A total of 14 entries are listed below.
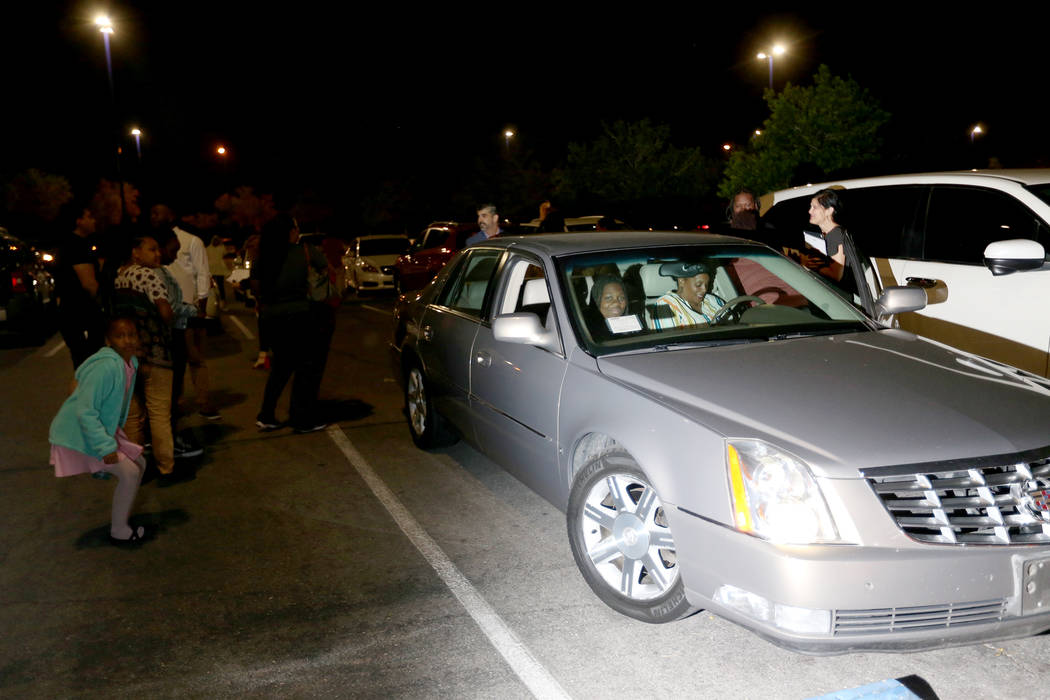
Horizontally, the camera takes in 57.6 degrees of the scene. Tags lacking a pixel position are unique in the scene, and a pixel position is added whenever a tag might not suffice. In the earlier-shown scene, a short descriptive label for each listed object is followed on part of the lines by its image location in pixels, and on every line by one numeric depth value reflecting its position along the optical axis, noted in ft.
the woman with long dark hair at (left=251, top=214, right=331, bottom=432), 24.47
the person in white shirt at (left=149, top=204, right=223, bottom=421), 26.05
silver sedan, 10.19
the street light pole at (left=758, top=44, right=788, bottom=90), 87.61
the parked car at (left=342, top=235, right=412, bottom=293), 70.38
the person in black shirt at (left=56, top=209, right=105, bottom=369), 23.90
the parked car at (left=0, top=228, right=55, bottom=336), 46.11
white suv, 19.29
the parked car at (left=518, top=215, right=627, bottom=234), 66.59
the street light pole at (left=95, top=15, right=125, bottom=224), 71.56
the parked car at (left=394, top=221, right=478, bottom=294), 58.60
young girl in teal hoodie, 16.14
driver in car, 16.15
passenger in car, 15.39
